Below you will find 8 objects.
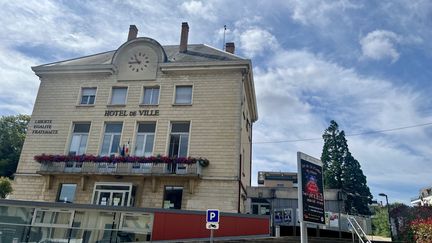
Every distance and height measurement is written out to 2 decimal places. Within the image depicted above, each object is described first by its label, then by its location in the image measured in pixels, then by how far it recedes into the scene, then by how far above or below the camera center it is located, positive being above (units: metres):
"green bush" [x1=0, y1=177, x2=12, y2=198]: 20.64 +2.36
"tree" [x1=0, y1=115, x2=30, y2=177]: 38.55 +10.23
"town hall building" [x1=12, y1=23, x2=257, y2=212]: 18.89 +6.17
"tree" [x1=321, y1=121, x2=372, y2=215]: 36.81 +8.38
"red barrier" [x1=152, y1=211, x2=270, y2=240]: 13.07 +0.60
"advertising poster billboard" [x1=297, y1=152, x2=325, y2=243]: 9.23 +1.49
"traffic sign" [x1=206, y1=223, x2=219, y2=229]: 10.75 +0.49
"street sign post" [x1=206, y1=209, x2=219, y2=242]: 10.77 +0.69
